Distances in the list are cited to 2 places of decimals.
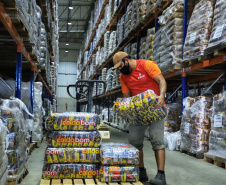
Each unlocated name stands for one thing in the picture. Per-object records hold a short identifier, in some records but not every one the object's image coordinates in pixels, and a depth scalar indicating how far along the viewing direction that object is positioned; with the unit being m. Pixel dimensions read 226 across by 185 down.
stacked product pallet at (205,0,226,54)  4.08
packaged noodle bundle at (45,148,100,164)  3.02
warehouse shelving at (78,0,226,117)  4.81
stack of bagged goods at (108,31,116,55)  11.72
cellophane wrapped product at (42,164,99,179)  2.96
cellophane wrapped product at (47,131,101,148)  3.07
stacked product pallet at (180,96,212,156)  4.86
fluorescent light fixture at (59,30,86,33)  28.03
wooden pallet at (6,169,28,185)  2.97
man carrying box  3.12
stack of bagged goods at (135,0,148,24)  7.66
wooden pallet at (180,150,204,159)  4.89
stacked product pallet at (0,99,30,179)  3.01
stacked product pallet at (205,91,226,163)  4.16
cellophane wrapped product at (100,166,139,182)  2.85
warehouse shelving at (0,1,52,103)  3.31
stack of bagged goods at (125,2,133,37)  8.98
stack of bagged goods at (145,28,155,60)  7.17
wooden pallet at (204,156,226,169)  4.28
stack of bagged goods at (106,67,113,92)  12.41
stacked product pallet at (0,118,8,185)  2.34
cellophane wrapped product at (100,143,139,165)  2.89
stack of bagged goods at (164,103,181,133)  6.79
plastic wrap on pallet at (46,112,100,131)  3.08
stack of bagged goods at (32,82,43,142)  6.08
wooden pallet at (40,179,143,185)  2.81
